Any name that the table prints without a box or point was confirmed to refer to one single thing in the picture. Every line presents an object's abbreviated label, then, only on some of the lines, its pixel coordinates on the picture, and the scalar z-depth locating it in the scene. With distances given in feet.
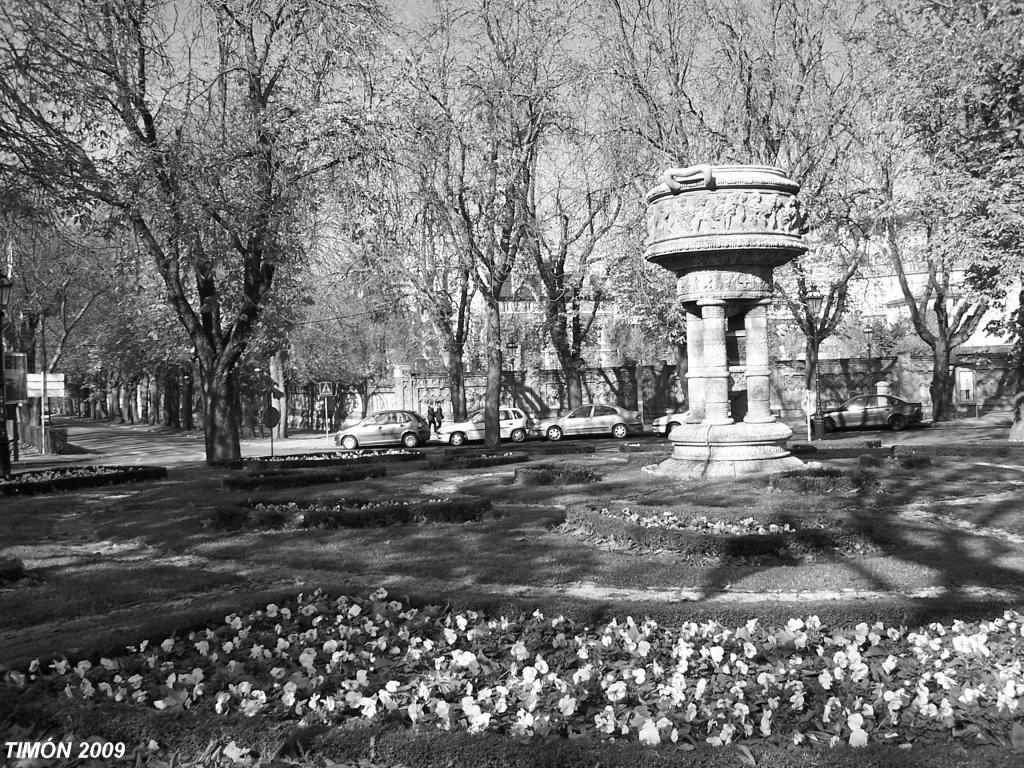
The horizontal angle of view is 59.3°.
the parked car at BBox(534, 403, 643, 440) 110.63
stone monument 46.42
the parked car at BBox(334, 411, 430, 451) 109.40
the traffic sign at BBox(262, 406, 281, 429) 75.24
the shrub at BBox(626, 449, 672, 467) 56.49
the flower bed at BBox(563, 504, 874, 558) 28.25
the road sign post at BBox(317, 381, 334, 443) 148.97
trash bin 84.79
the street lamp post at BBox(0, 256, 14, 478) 60.59
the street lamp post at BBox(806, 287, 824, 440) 85.10
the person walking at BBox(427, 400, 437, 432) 122.83
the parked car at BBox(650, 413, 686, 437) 106.63
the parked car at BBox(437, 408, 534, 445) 109.81
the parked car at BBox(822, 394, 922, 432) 108.58
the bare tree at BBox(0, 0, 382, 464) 56.13
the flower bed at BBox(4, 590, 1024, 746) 14.02
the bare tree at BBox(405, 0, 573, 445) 84.79
